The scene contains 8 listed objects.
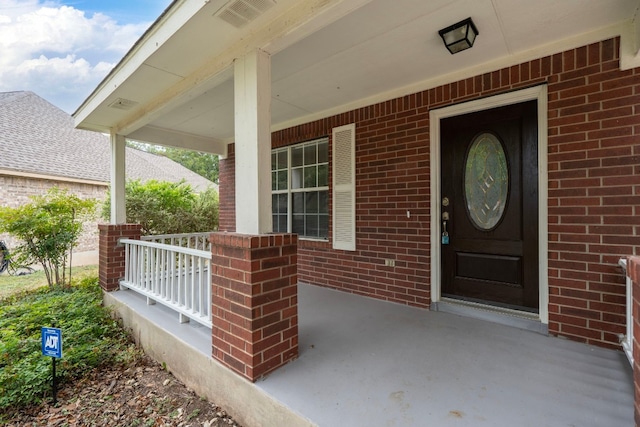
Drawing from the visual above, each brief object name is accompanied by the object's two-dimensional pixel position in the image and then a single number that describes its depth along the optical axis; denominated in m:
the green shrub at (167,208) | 6.82
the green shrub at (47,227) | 4.51
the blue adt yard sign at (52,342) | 2.18
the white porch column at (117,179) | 4.02
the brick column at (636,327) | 1.13
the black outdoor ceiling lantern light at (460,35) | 2.08
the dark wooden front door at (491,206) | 2.61
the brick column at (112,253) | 3.89
